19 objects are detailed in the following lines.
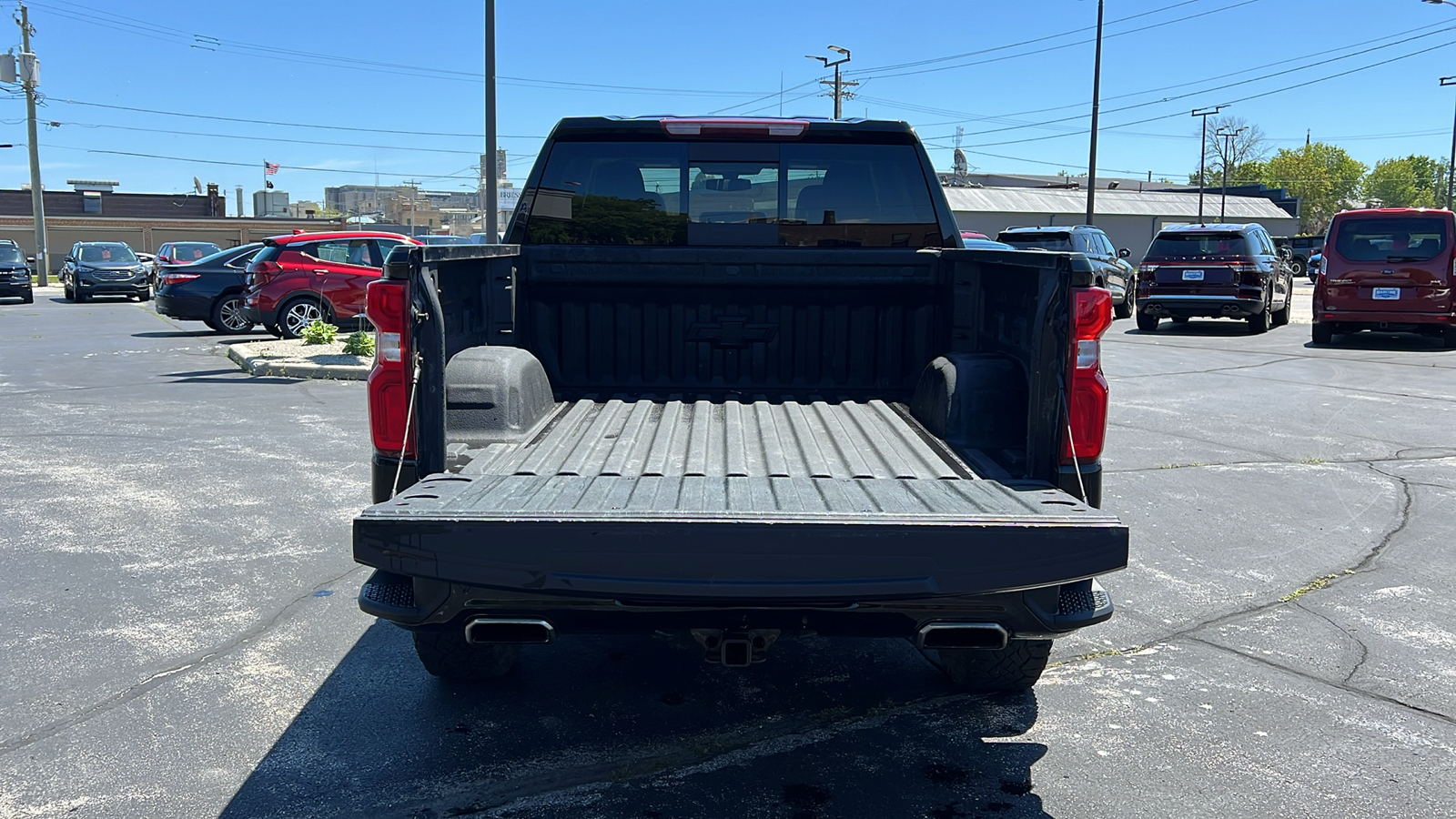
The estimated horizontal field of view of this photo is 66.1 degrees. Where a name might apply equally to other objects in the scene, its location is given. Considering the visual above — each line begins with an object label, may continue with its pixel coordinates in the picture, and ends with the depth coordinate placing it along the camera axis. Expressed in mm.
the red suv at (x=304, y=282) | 16781
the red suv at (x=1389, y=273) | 16359
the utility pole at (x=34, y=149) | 39906
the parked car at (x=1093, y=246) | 21094
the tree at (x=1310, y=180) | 122062
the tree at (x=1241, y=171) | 120625
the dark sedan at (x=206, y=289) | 18188
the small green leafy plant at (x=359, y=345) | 13844
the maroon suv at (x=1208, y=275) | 18828
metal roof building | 67625
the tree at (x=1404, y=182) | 160750
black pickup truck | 2814
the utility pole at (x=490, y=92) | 18125
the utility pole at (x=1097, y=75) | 32000
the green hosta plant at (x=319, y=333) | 14680
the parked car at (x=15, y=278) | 29094
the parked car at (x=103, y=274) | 29844
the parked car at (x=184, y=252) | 31625
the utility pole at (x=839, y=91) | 48656
